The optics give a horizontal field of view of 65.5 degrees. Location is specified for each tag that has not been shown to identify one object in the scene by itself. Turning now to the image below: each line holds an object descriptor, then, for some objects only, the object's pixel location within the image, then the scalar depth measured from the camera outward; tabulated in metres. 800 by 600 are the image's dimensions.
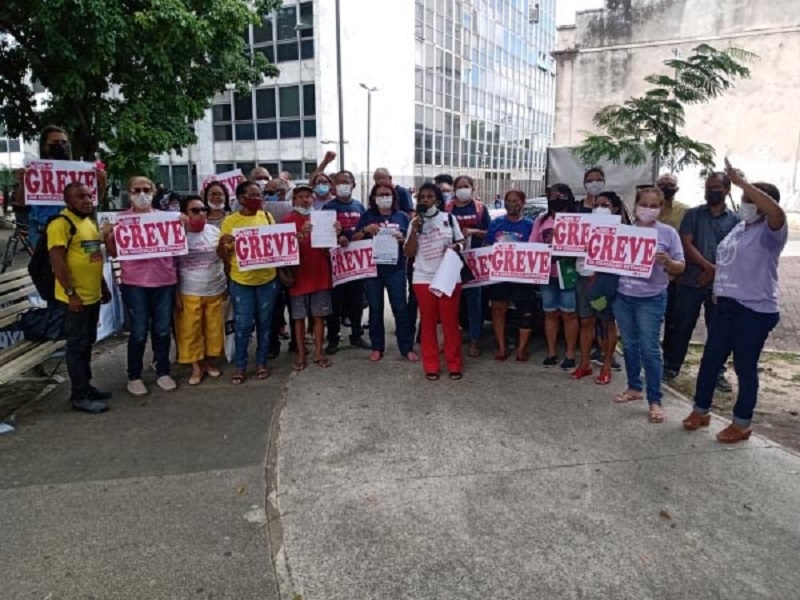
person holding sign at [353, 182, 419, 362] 6.30
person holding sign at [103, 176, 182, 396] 5.43
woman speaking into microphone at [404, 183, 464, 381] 5.98
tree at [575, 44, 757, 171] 7.05
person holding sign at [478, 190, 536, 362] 6.43
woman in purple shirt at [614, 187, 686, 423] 5.05
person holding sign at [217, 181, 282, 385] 5.80
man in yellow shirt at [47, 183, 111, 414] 4.90
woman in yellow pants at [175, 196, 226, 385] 5.70
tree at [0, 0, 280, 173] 8.37
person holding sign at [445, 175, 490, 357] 6.67
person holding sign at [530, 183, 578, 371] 6.16
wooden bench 4.98
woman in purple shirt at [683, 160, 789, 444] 4.28
